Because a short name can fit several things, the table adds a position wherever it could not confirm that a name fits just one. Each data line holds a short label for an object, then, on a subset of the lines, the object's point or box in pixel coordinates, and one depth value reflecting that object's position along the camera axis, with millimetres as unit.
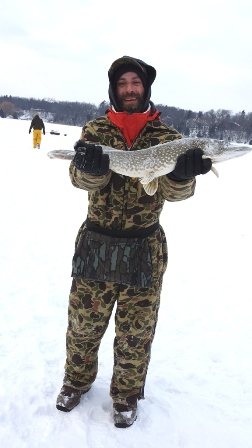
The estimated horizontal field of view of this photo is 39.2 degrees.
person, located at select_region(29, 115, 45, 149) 18078
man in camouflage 2488
